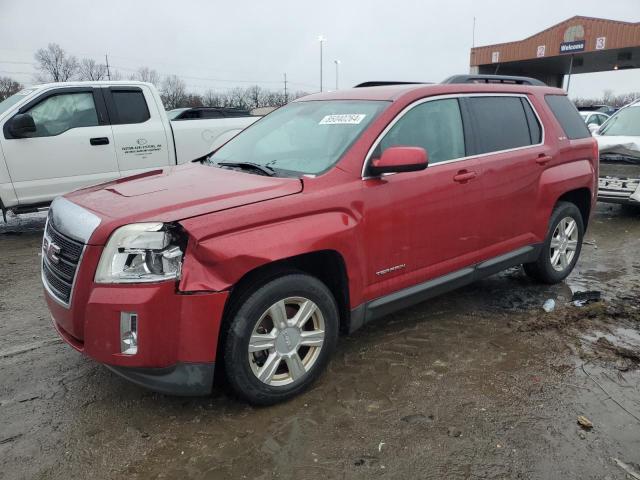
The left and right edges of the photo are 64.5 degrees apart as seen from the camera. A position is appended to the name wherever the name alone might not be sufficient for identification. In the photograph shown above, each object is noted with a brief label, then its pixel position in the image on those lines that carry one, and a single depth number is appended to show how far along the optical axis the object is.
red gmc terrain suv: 2.50
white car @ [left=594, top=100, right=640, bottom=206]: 7.65
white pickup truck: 6.53
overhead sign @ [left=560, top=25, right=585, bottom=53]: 32.06
